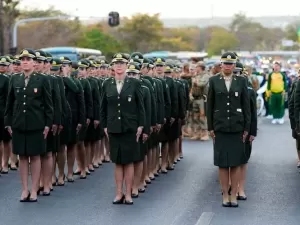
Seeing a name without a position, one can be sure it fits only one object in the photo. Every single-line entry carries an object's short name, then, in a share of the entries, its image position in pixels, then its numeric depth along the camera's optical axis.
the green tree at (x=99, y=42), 78.38
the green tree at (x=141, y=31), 94.50
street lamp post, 45.31
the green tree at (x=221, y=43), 124.00
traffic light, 51.47
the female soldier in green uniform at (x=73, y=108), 13.68
